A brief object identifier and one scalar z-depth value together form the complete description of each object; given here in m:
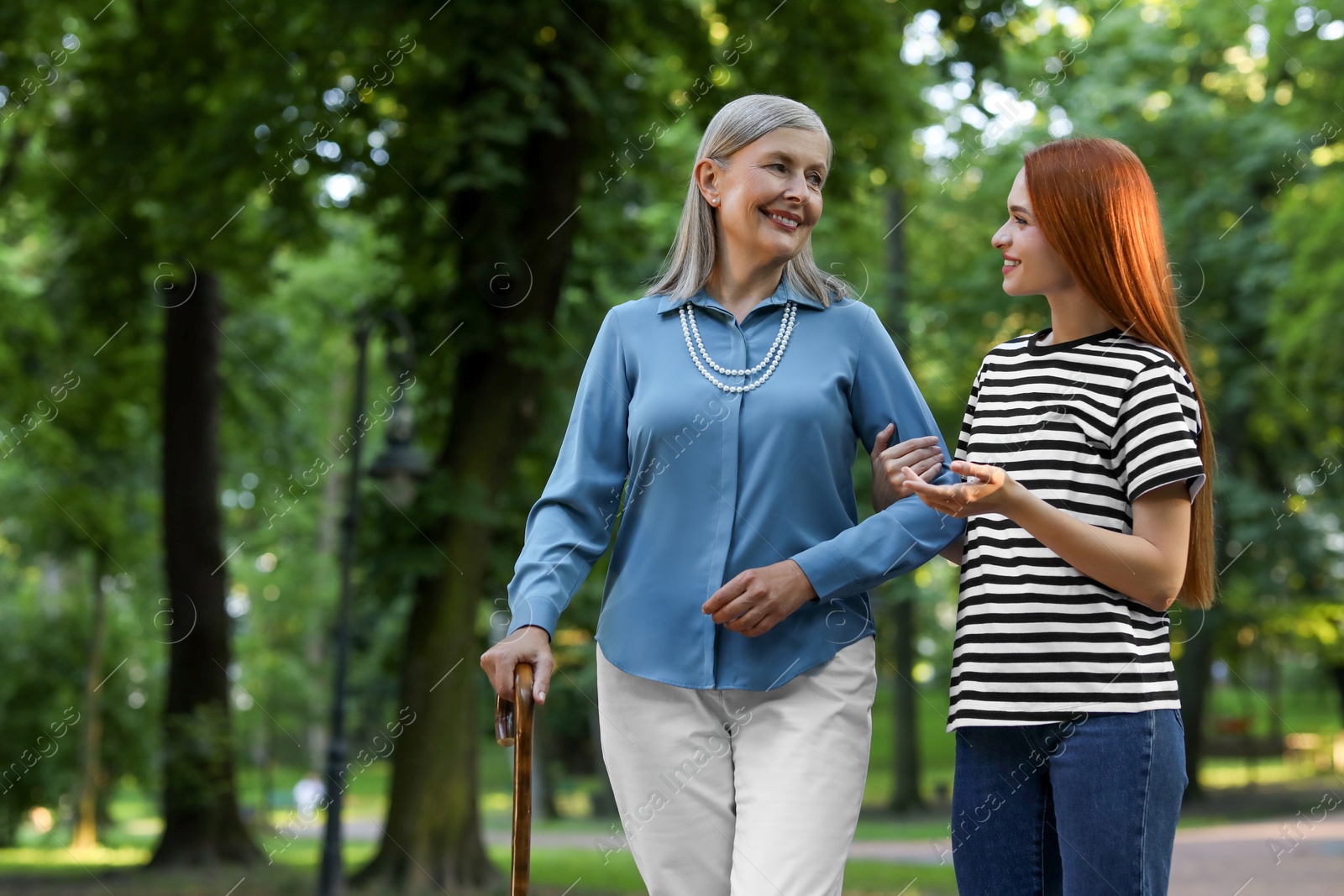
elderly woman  2.54
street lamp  10.78
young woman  2.34
